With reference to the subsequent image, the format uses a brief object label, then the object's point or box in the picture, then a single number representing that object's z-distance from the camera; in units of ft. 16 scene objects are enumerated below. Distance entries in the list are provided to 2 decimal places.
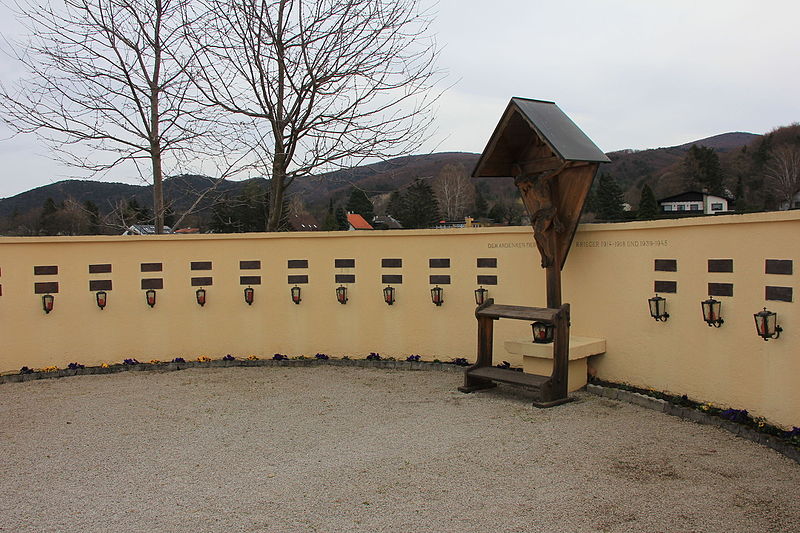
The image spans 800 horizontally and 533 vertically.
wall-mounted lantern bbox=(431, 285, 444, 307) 28.35
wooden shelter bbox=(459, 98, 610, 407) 21.93
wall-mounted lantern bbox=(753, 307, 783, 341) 17.17
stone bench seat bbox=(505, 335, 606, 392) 23.06
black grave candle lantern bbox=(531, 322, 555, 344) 23.16
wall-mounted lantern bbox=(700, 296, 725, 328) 19.19
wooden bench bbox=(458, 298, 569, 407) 21.81
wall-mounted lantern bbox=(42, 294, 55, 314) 28.73
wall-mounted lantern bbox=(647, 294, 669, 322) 21.45
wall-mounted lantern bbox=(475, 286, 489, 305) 27.17
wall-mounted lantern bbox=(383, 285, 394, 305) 29.19
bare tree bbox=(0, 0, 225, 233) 34.94
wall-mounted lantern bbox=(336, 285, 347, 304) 29.66
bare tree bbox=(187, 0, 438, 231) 35.58
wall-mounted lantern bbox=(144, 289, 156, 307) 29.53
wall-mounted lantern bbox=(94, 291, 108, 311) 29.07
